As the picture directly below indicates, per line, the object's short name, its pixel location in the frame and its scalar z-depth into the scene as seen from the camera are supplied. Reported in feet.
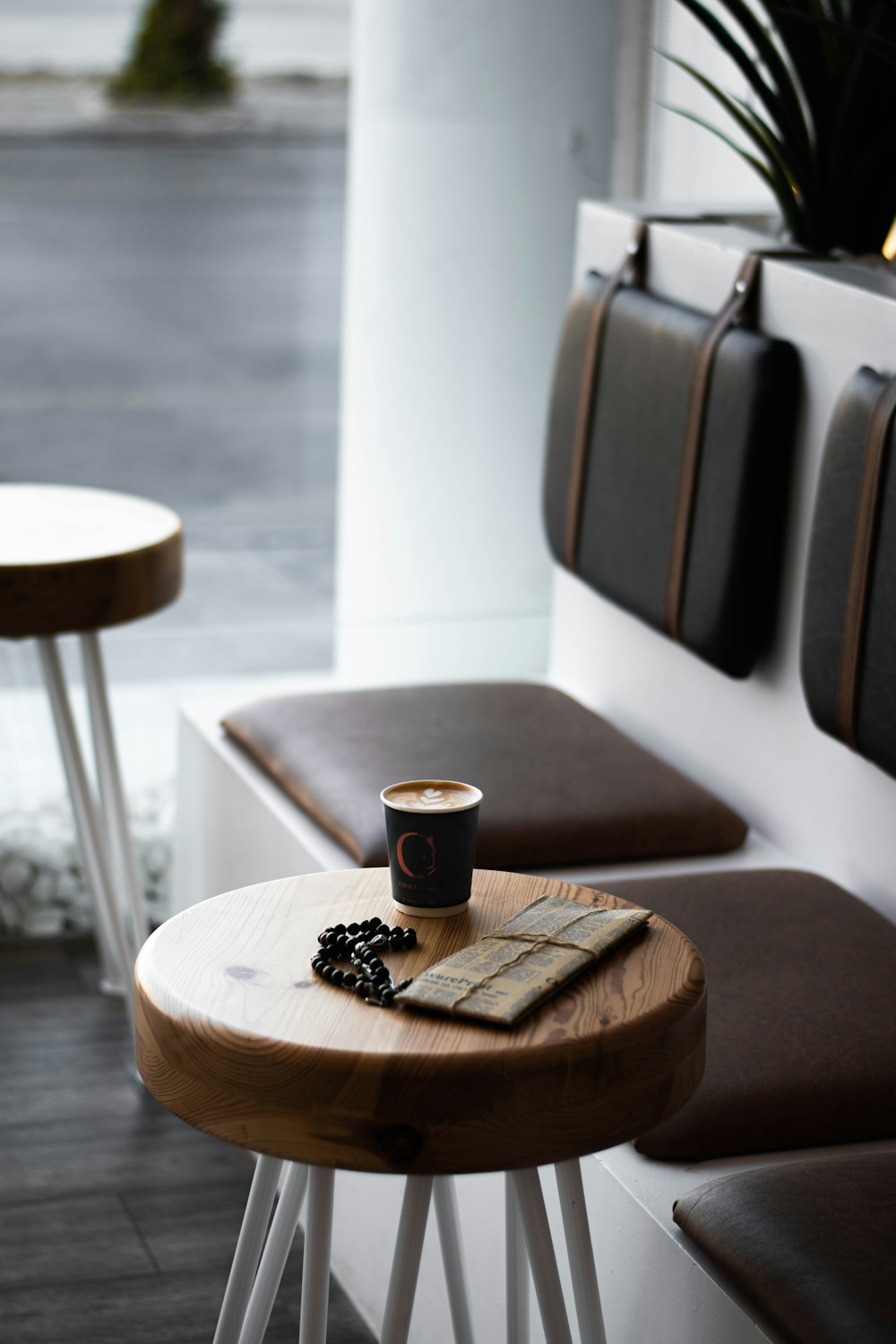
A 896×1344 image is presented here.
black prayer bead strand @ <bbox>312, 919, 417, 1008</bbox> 6.23
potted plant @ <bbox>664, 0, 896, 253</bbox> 10.96
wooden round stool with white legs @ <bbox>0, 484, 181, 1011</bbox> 11.58
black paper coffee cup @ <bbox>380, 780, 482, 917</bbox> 6.83
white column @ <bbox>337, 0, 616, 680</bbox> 15.91
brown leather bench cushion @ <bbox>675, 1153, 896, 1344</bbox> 6.16
